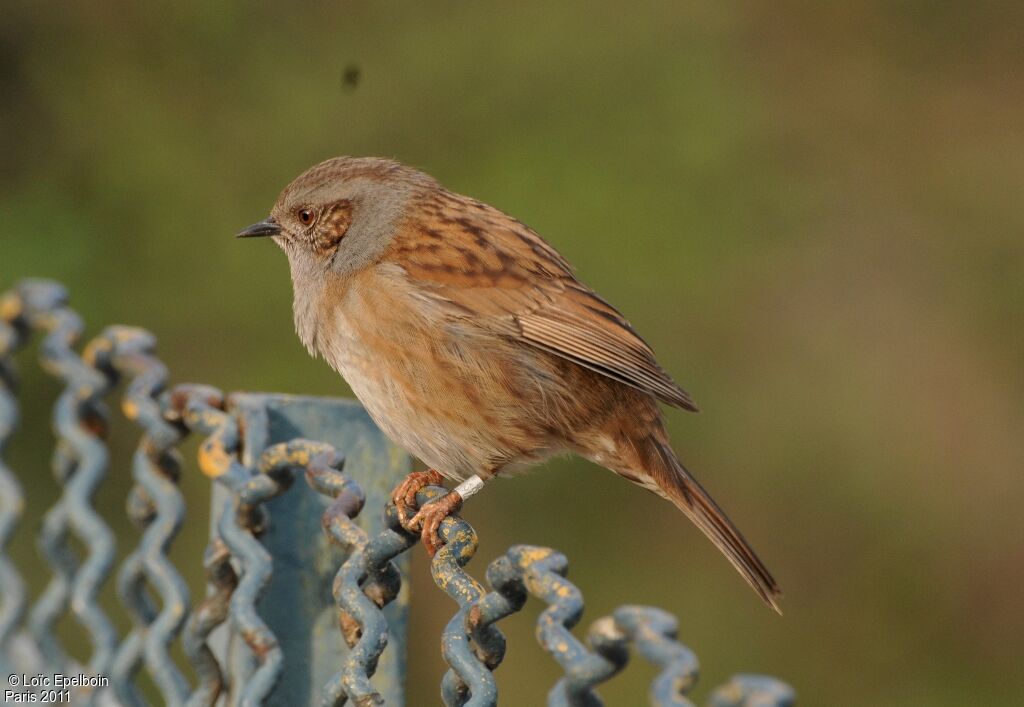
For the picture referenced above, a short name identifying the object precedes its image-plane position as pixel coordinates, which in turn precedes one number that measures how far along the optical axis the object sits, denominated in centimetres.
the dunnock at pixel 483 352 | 707
